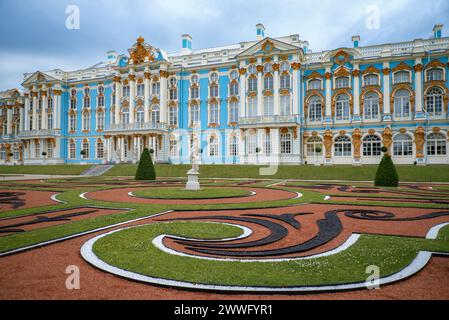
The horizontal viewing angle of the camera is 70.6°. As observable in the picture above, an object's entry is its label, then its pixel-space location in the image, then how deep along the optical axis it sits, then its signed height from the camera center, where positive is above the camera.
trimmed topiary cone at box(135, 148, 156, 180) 26.89 -0.43
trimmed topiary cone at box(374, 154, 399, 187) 20.88 -0.87
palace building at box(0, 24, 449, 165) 36.75 +7.98
